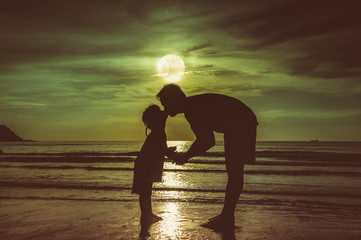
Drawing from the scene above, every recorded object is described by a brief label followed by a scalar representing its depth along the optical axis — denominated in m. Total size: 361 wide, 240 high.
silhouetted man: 4.39
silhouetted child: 4.79
